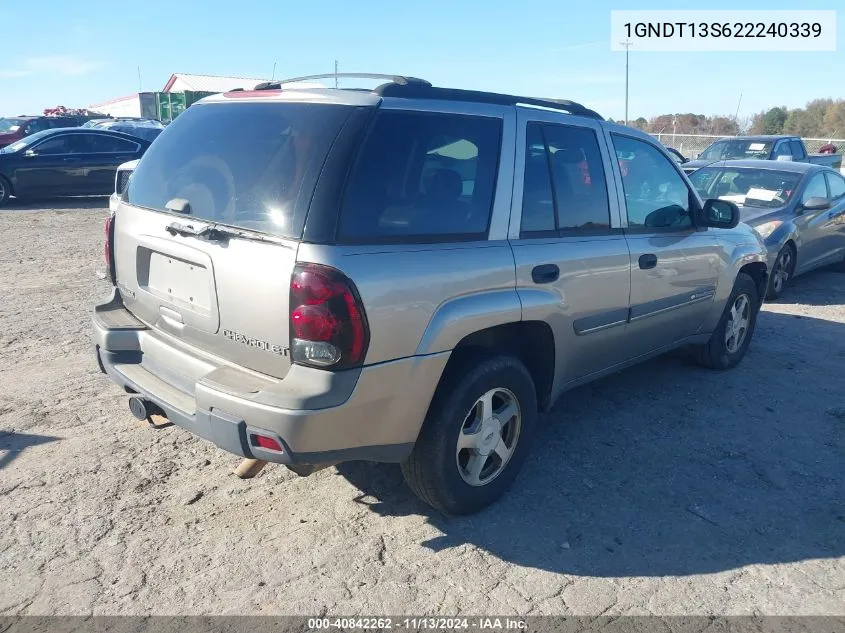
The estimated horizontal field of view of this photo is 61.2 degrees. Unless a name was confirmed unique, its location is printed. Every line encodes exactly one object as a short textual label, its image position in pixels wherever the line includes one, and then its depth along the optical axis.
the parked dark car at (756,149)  15.57
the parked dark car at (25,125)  20.84
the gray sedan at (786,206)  8.21
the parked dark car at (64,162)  14.25
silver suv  2.80
